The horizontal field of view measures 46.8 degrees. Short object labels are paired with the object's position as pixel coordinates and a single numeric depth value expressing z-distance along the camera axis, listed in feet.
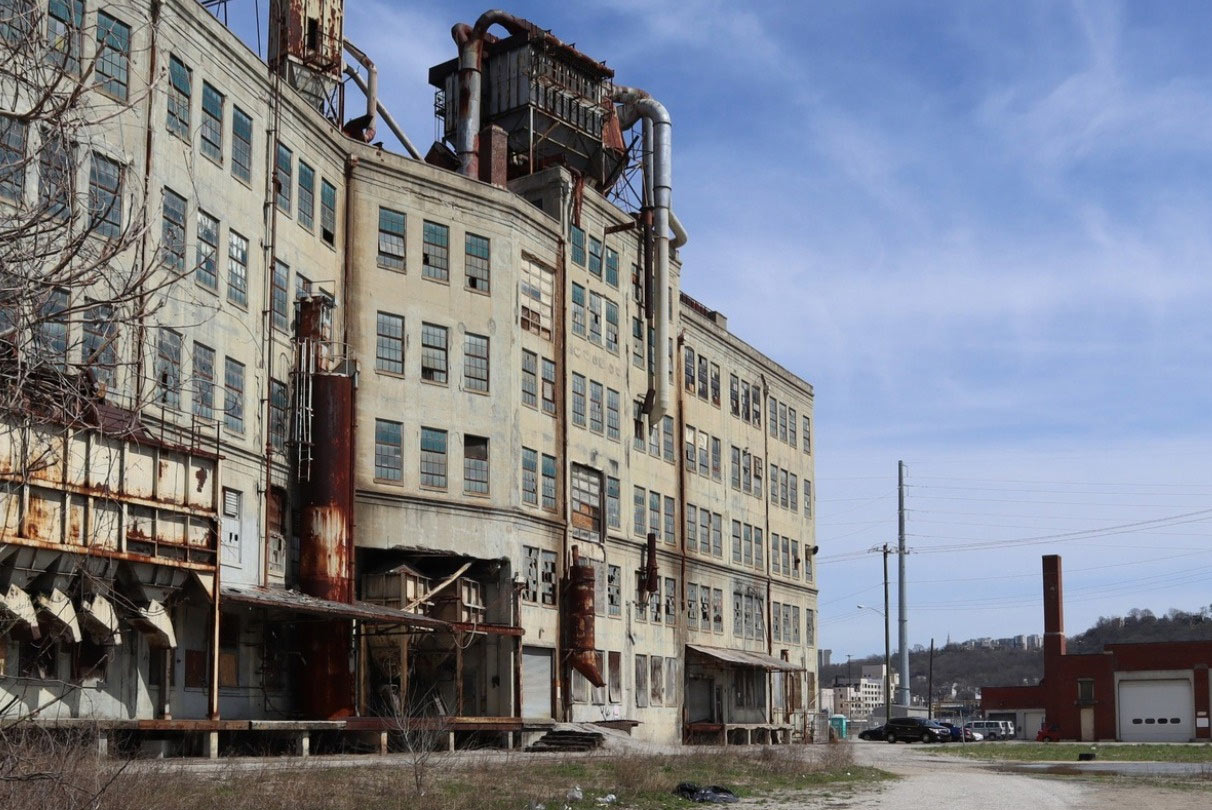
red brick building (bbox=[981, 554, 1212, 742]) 289.53
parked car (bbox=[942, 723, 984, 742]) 271.69
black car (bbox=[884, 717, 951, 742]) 263.49
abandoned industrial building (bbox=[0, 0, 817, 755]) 95.66
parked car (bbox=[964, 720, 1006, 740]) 332.60
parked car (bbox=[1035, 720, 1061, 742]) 301.43
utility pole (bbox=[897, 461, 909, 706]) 304.71
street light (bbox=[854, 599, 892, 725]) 298.35
